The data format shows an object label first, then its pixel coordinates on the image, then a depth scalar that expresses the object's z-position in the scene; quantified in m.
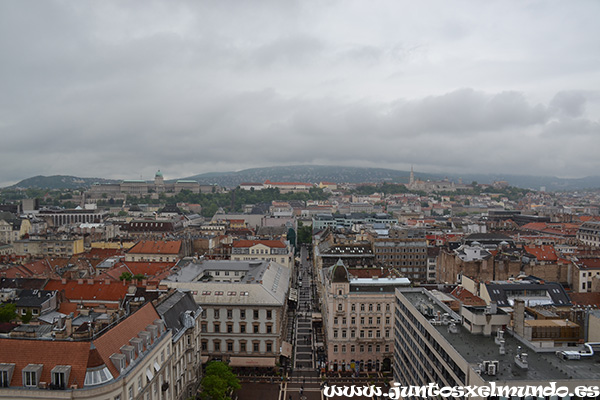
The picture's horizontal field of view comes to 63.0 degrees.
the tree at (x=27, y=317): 60.49
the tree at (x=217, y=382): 51.94
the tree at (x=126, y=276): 81.52
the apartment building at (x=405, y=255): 113.50
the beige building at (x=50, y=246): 131.25
